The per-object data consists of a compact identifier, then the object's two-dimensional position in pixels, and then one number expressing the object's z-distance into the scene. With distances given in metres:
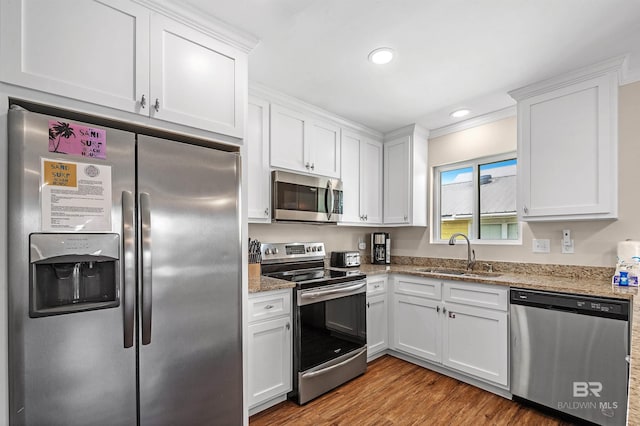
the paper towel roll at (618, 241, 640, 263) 2.15
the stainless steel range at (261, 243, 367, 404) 2.31
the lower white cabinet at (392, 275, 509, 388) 2.41
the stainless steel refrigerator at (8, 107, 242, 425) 1.17
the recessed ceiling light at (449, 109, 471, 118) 3.00
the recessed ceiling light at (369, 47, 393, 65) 2.02
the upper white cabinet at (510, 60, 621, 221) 2.18
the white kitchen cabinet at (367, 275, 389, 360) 2.95
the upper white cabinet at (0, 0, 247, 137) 1.22
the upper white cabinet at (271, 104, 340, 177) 2.66
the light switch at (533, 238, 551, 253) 2.68
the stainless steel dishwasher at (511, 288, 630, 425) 1.90
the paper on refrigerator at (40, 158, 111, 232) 1.20
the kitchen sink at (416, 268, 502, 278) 2.81
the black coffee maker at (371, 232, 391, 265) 3.69
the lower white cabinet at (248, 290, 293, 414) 2.09
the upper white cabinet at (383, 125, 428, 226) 3.42
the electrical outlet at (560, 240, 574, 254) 2.55
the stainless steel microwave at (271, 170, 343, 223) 2.60
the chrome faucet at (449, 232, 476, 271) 3.08
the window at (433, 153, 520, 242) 3.05
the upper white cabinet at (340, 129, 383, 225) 3.27
